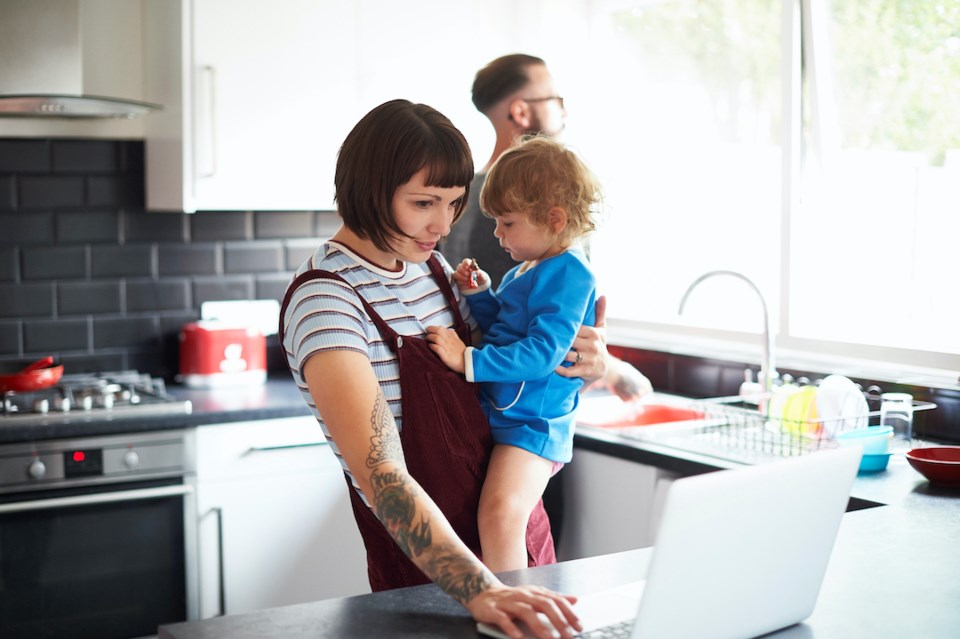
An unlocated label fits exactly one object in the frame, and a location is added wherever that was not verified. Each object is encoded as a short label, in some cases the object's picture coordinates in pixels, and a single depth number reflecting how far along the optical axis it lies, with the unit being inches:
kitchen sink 127.9
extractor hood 124.9
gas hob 119.3
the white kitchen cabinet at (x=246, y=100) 133.0
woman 53.8
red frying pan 128.5
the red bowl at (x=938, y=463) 85.2
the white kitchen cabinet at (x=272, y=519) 126.9
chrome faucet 116.0
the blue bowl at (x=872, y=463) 94.6
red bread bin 141.9
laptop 45.3
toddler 71.5
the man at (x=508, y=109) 109.2
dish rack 98.7
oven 117.1
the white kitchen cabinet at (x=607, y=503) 109.1
